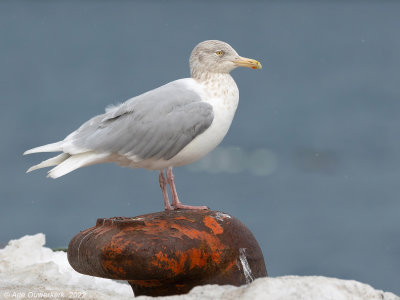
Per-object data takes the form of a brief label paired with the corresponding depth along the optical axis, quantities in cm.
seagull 1230
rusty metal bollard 1152
